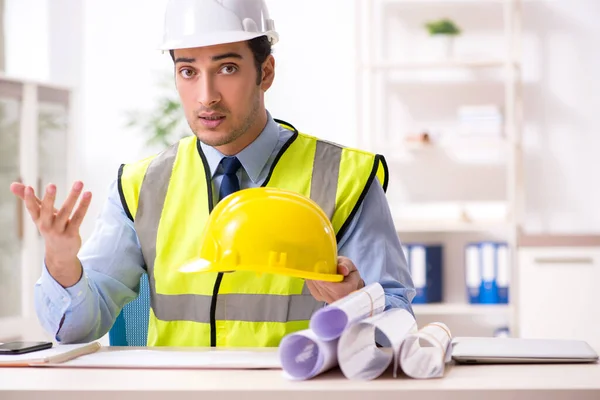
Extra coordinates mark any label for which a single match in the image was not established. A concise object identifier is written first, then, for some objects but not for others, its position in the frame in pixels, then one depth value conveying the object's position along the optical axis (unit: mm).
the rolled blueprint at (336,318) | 2428
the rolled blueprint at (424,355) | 2408
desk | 2298
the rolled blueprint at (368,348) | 2415
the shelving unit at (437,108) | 6522
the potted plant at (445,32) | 6344
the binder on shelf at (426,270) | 6192
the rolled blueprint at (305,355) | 2401
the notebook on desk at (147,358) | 2533
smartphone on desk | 2663
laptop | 2566
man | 3083
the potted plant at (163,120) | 6821
